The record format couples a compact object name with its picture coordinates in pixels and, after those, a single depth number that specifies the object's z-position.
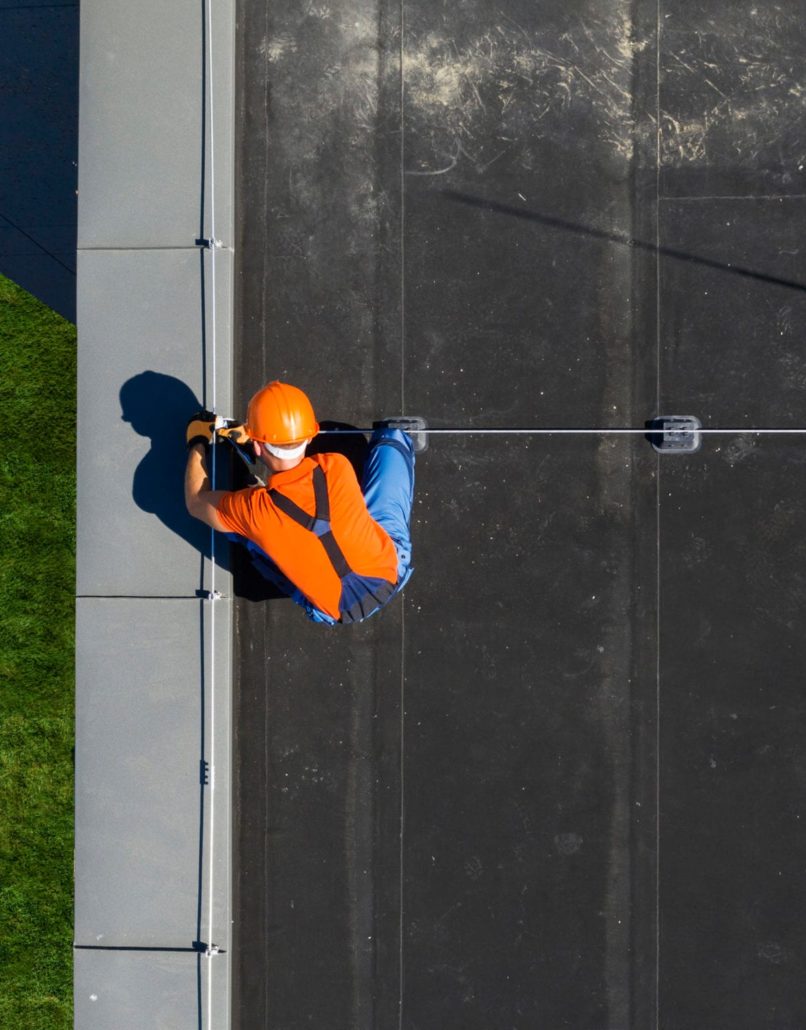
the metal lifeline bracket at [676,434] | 9.41
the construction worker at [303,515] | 8.48
